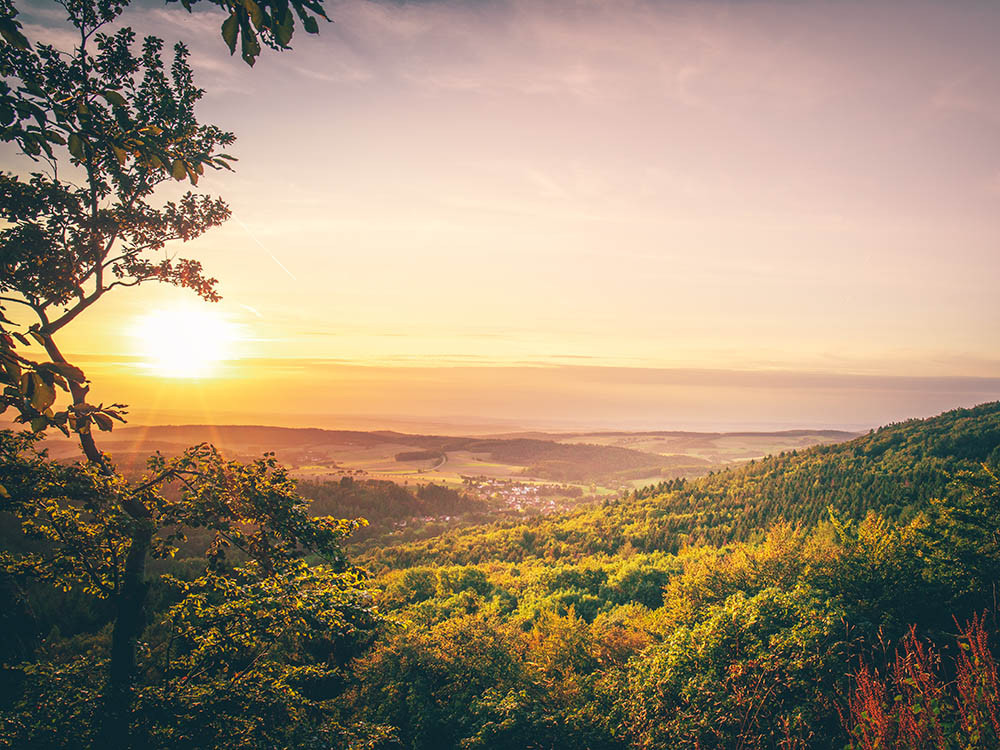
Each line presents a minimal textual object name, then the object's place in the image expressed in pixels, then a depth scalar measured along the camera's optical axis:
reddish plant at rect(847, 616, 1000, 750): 5.80
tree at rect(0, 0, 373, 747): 7.35
